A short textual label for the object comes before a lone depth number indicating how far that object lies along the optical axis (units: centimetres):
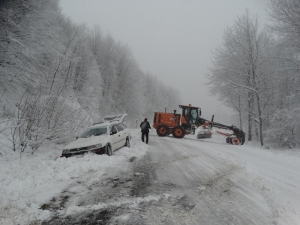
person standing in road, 1335
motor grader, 1906
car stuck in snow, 766
